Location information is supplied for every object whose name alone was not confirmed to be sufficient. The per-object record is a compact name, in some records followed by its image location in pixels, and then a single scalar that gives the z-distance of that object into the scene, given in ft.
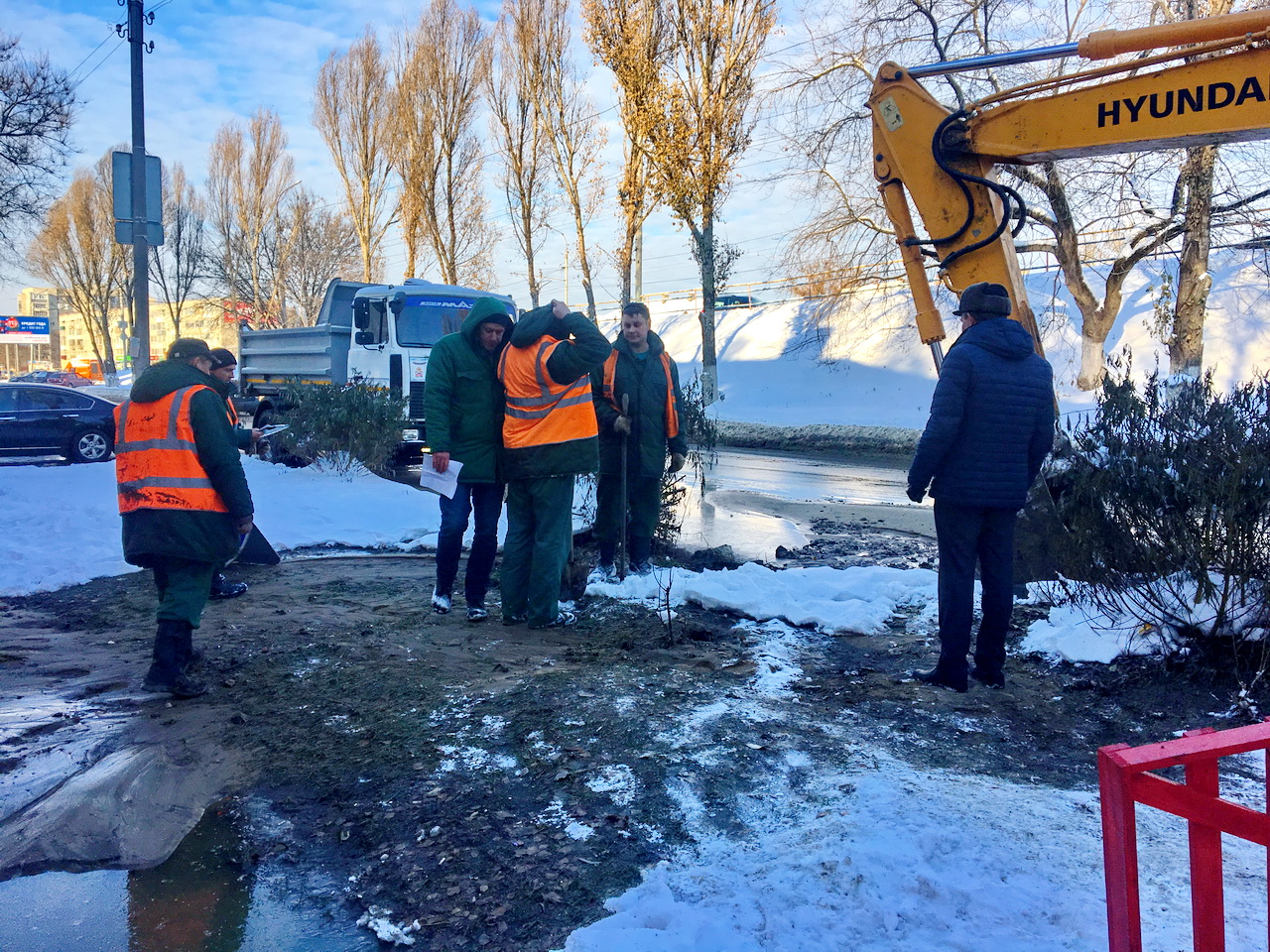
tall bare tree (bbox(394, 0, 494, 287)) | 100.78
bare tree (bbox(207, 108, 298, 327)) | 153.89
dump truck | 46.57
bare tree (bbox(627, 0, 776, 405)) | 69.15
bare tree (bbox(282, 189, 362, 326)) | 158.40
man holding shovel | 21.03
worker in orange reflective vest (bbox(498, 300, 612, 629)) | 17.72
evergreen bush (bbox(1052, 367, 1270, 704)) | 12.92
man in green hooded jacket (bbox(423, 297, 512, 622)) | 18.30
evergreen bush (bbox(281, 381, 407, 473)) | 35.96
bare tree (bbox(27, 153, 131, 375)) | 172.76
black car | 52.37
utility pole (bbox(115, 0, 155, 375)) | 46.91
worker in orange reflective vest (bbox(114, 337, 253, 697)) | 14.28
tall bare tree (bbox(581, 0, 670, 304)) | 71.05
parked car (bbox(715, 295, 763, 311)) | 136.46
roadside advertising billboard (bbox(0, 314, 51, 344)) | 258.37
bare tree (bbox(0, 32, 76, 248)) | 43.83
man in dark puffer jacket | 14.10
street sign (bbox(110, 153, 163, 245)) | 46.34
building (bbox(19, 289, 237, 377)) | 191.52
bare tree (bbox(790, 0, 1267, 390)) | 52.03
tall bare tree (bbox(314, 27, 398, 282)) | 116.37
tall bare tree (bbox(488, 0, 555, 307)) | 87.76
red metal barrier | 5.21
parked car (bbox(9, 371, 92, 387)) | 177.06
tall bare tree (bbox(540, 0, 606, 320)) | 87.20
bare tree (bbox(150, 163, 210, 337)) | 160.35
